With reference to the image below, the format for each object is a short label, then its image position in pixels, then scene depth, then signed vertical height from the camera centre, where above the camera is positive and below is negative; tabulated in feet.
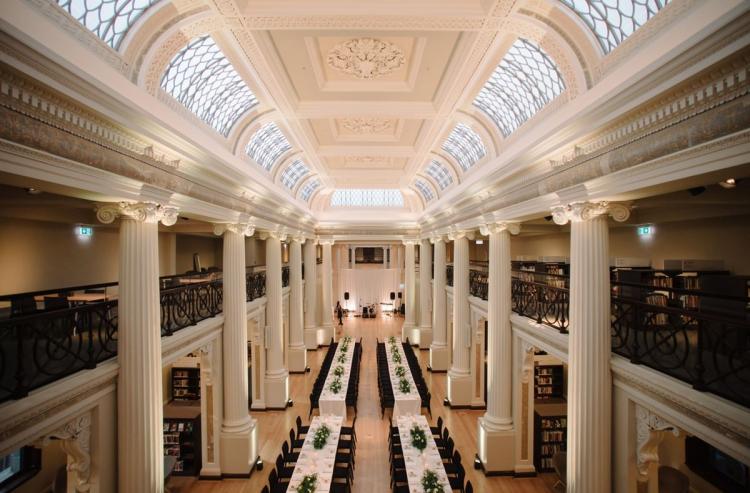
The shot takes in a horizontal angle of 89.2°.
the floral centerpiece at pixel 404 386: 38.03 -13.89
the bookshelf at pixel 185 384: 37.52 -13.19
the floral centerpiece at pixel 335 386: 38.19 -13.92
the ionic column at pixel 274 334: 39.88 -8.88
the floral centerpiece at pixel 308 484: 21.89 -13.72
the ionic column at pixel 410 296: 66.54 -8.23
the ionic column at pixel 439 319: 51.19 -9.54
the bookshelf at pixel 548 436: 28.76 -14.23
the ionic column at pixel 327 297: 67.36 -8.39
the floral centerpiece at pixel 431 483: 21.69 -13.63
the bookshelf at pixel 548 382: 35.04 -12.21
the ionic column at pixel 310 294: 62.95 -7.23
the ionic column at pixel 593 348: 16.11 -4.23
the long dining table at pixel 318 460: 23.20 -14.06
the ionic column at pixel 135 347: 15.74 -4.04
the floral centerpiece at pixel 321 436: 27.12 -13.73
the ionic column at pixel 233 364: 27.86 -8.33
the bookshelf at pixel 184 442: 28.45 -14.52
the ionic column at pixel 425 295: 62.13 -7.62
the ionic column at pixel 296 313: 51.32 -8.66
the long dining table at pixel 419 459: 22.79 -13.95
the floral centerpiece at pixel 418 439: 26.75 -13.59
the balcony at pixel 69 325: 12.44 -3.74
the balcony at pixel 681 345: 11.57 -4.21
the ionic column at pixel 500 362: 27.43 -8.18
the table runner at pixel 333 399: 35.86 -14.22
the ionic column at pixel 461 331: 39.70 -8.52
